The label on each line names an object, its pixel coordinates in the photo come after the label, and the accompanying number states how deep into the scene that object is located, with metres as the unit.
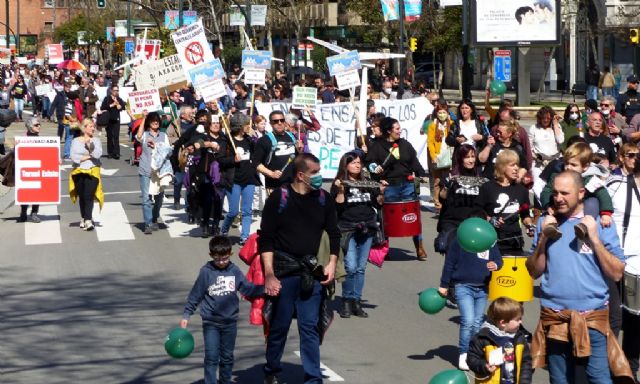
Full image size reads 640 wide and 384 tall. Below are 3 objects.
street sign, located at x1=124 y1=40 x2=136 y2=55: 59.12
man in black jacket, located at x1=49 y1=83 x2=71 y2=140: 36.72
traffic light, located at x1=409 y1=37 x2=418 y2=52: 53.35
